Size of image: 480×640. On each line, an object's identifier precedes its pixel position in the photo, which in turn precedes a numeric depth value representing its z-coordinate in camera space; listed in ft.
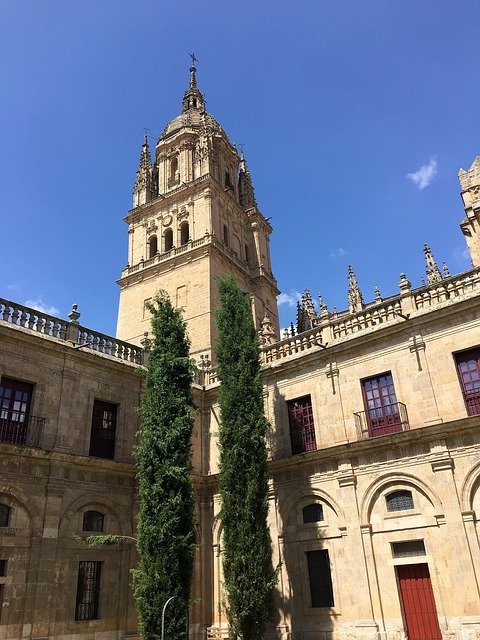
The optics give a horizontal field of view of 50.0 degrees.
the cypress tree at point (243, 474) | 48.49
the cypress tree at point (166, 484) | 44.19
